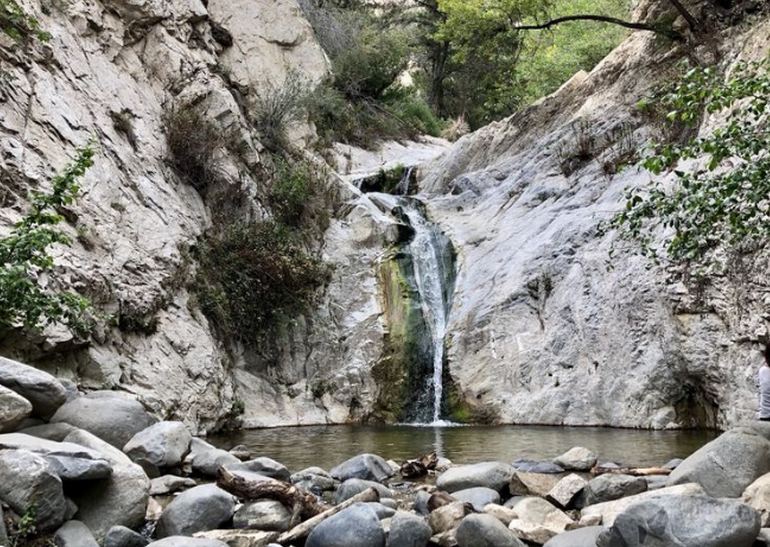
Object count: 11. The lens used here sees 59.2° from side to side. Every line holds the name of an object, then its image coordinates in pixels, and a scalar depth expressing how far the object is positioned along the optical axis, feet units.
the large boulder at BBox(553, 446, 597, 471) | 23.16
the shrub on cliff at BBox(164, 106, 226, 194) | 45.73
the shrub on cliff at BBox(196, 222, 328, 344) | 42.24
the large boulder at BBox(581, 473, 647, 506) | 17.90
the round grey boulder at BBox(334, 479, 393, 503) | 19.26
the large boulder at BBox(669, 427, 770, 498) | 17.20
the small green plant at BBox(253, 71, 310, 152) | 56.44
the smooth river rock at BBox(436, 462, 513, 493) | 19.69
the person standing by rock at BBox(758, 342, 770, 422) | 22.38
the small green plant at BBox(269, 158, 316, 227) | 51.34
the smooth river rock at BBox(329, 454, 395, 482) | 22.17
